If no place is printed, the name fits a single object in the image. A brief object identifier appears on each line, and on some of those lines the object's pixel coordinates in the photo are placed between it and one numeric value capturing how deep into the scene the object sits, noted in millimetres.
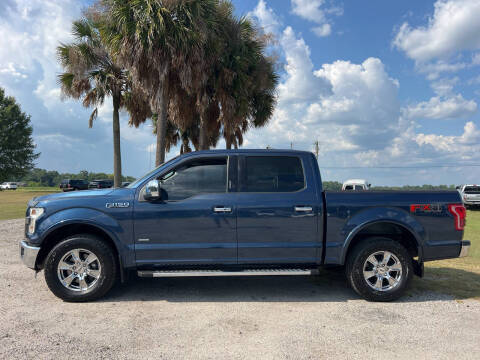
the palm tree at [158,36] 11180
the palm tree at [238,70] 14539
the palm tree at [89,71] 14531
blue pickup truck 4340
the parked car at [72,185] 37531
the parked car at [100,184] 36275
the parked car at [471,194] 21828
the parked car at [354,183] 19481
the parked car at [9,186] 73488
